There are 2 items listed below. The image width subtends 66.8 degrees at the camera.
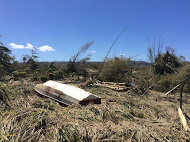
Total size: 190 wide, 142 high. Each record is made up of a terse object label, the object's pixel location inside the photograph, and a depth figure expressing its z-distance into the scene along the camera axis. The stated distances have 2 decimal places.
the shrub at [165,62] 10.80
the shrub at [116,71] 9.05
